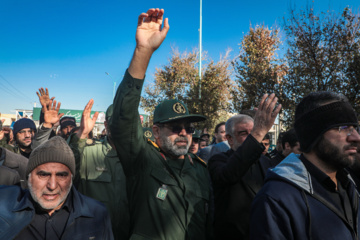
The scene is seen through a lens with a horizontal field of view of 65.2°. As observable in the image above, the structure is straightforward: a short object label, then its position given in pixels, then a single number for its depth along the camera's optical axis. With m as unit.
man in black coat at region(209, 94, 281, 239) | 2.35
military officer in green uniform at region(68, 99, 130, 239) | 3.06
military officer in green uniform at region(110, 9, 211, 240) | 1.92
